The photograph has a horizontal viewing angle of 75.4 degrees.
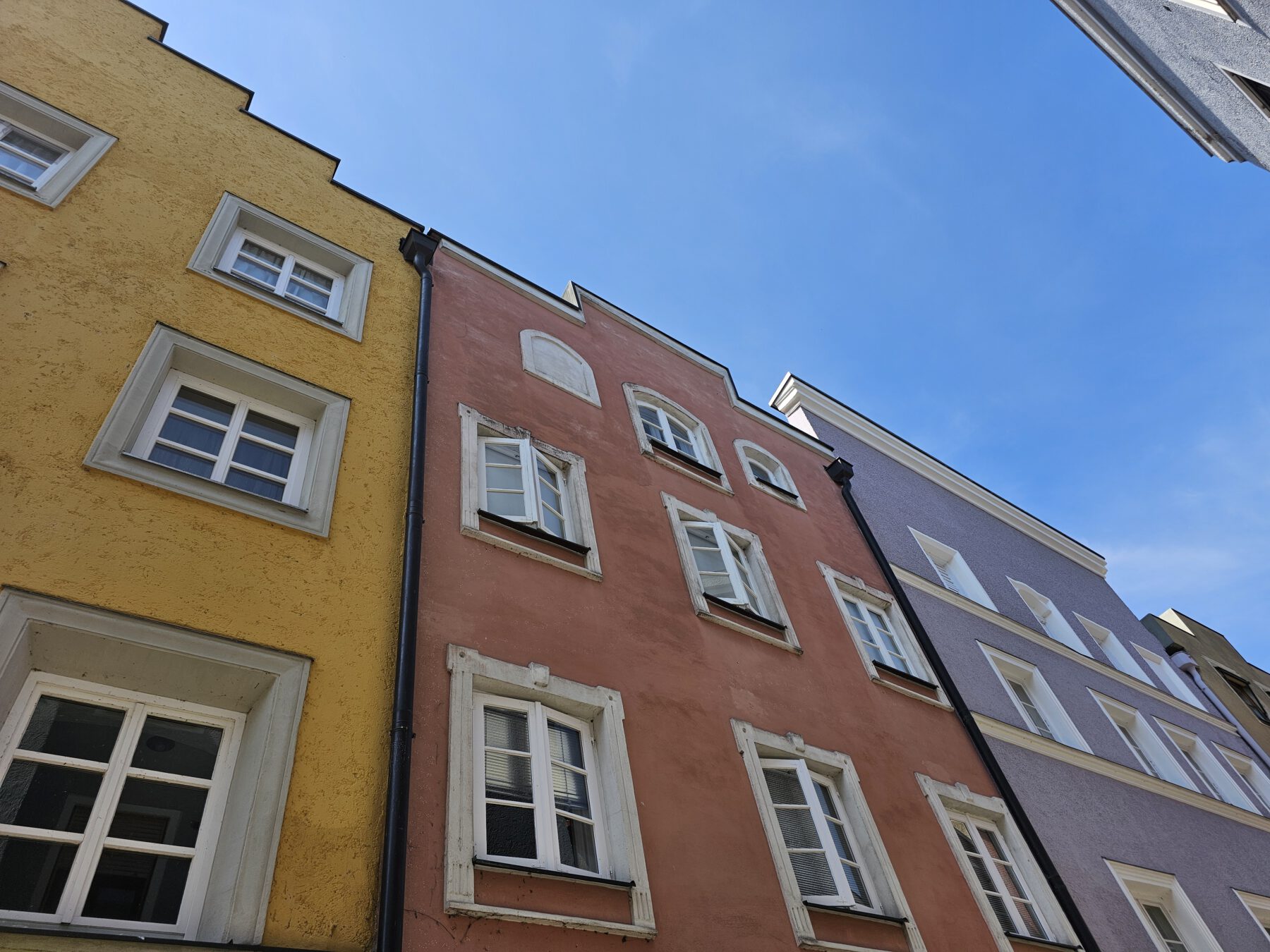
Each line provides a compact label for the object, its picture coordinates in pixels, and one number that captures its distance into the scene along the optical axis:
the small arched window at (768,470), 13.84
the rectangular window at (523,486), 8.68
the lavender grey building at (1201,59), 9.80
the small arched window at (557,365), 11.46
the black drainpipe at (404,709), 4.86
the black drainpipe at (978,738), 9.56
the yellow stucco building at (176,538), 4.61
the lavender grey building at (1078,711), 11.77
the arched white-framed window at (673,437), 11.80
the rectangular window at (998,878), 9.07
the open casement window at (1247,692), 23.22
